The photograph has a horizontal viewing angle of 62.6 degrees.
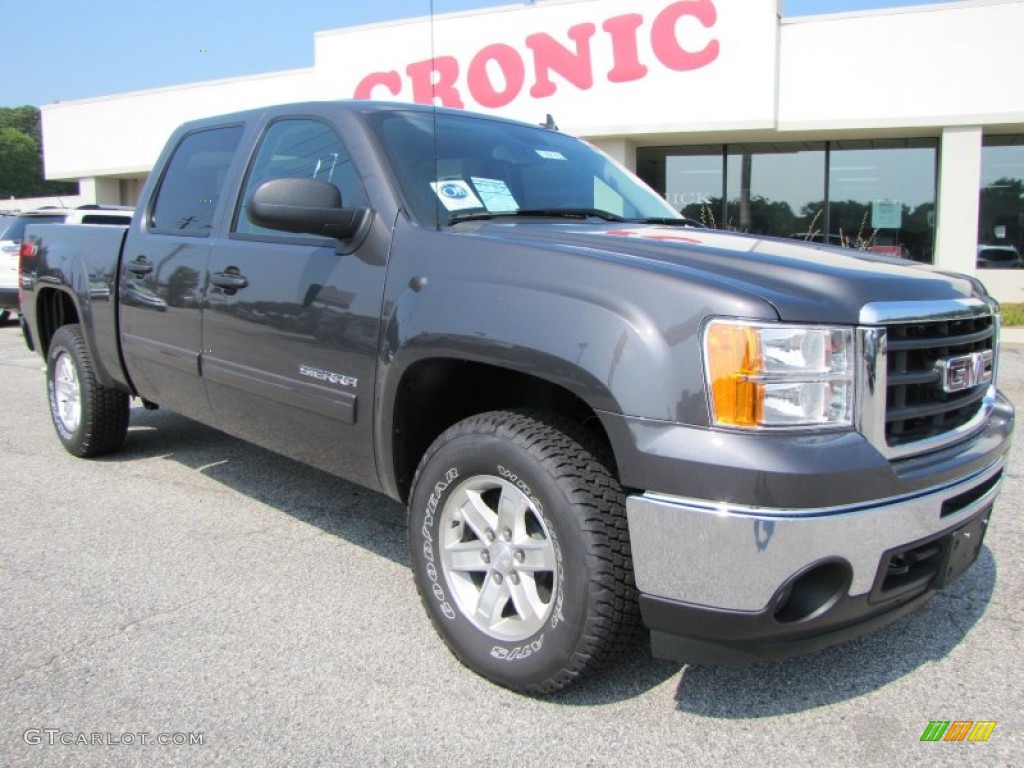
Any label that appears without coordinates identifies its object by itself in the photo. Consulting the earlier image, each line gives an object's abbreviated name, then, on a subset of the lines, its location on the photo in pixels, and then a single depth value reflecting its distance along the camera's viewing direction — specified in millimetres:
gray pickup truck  2057
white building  13523
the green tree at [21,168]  75188
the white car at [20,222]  11500
